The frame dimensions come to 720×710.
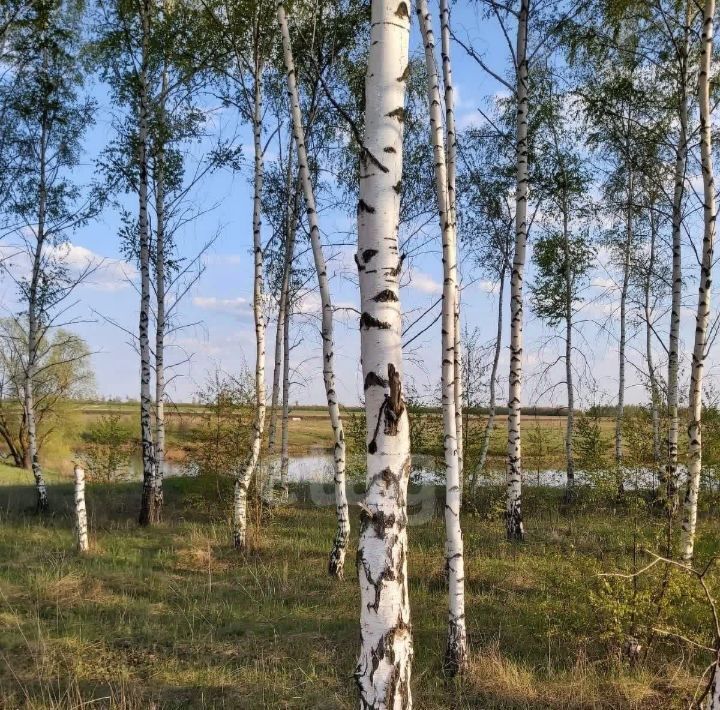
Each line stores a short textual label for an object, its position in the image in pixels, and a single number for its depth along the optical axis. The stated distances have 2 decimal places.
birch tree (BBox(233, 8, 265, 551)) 8.63
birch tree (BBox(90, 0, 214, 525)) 10.87
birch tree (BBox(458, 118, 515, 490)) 14.40
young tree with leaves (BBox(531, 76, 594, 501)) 14.01
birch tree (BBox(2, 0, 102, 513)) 12.28
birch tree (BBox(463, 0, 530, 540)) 8.61
